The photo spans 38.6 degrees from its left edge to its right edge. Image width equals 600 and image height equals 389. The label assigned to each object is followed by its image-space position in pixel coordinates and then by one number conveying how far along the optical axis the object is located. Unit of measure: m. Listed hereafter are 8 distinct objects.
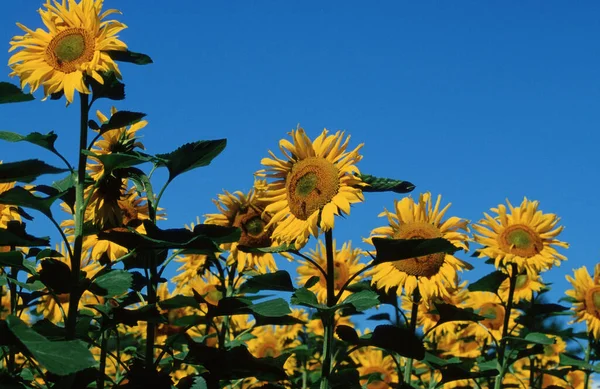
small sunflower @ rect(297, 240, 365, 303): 6.93
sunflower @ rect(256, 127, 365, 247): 4.54
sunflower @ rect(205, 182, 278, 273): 5.66
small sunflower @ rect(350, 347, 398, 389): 8.36
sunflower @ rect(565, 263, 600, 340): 7.95
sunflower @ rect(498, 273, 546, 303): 7.55
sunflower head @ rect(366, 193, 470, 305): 5.29
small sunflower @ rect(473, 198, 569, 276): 6.59
